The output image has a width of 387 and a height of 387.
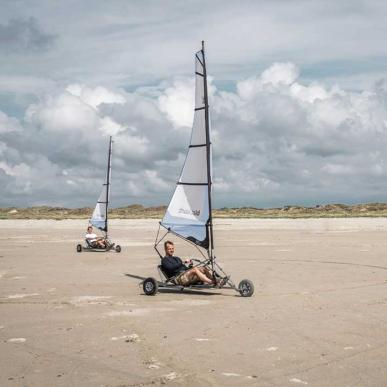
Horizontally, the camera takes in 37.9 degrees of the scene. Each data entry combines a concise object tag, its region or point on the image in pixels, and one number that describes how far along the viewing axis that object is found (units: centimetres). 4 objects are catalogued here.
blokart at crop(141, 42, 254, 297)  1455
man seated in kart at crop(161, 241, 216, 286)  1420
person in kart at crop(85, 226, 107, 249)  2760
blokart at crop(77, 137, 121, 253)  3105
